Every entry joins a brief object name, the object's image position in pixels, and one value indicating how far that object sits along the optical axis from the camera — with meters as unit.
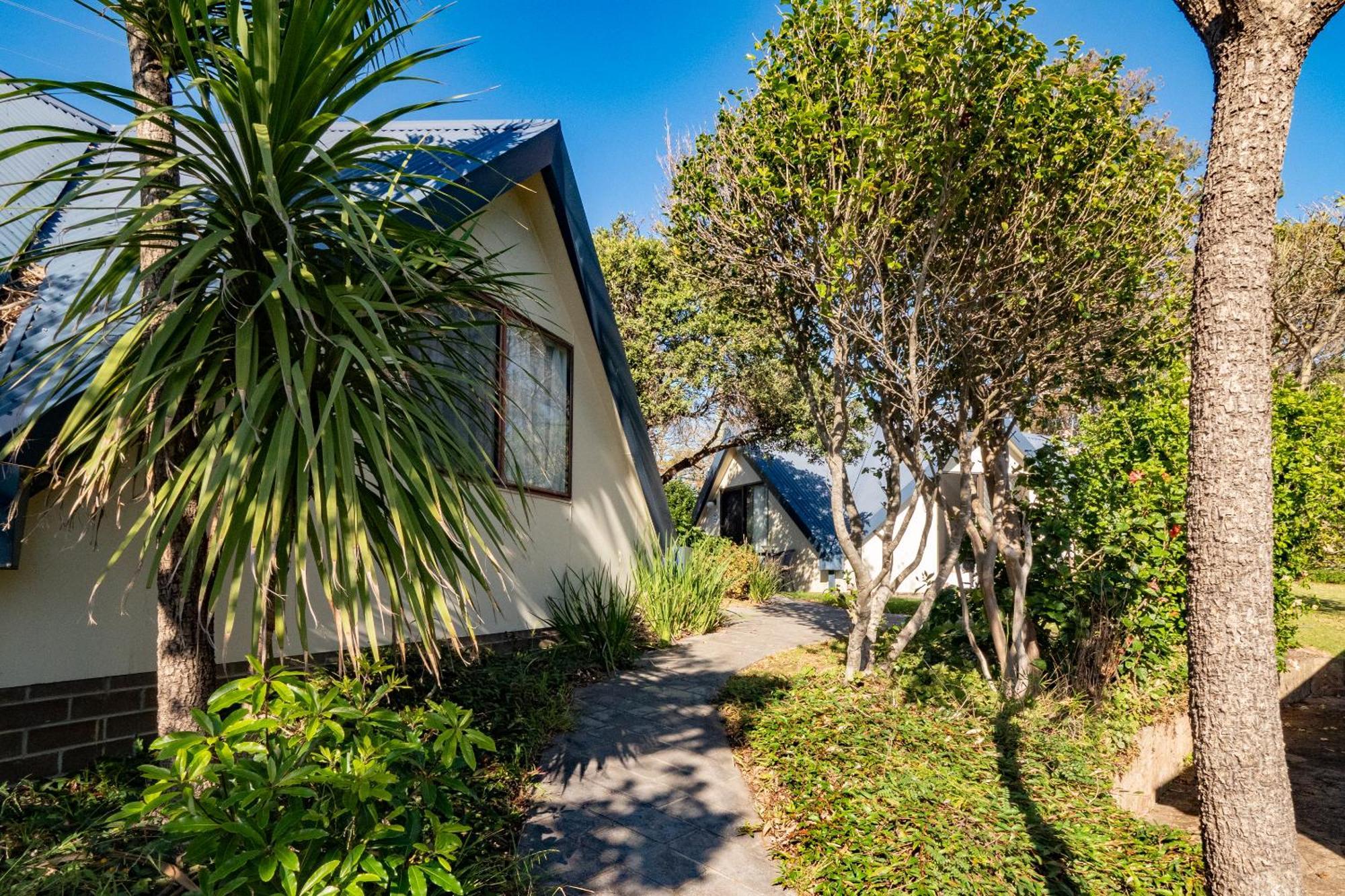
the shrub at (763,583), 13.05
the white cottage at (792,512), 16.27
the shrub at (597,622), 6.80
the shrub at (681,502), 17.19
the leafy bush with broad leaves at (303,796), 2.09
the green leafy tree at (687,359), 15.94
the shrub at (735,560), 12.51
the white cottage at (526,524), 3.72
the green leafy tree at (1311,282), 15.54
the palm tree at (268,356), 2.78
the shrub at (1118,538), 6.49
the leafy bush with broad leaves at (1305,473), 7.54
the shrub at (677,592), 8.03
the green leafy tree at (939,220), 5.22
